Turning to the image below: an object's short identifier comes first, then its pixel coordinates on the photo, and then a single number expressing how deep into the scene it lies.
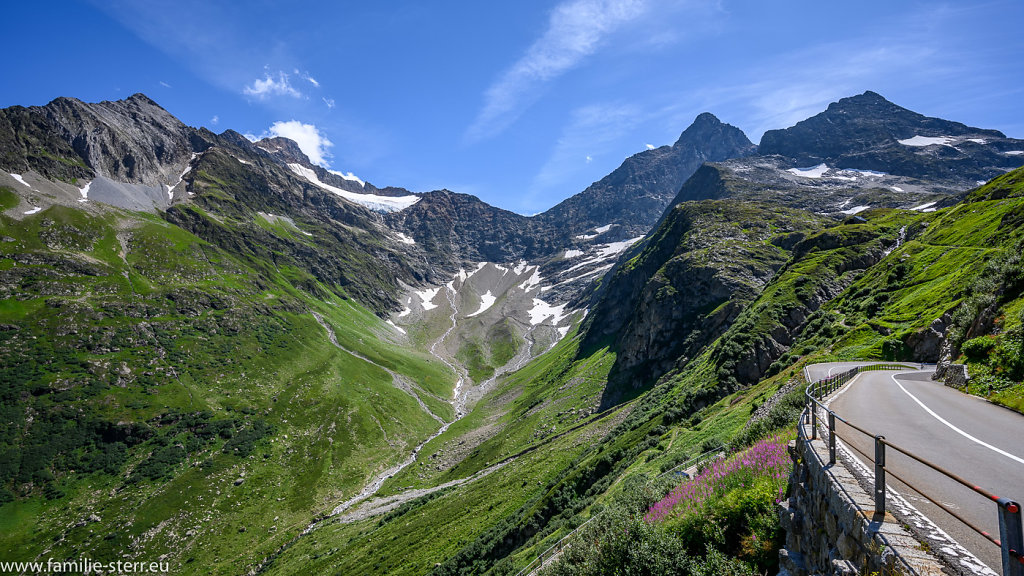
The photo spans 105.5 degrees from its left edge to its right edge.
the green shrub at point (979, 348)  18.66
